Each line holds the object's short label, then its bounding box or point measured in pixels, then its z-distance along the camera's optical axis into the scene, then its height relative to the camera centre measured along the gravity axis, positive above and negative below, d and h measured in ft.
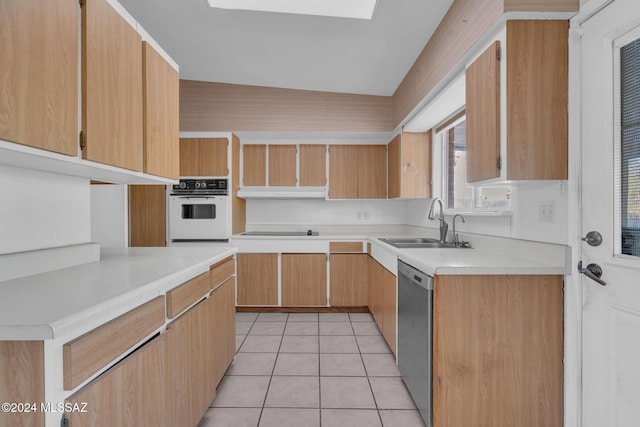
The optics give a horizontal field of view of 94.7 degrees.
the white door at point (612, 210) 4.07 +0.00
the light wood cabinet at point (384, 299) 7.92 -2.79
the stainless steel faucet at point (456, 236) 8.00 -0.73
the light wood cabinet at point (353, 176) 13.17 +1.52
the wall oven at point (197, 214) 11.68 -0.15
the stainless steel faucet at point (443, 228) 8.61 -0.53
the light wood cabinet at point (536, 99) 4.98 +1.87
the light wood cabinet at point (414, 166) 11.11 +1.69
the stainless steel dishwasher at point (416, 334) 5.31 -2.53
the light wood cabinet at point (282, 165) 13.19 +2.02
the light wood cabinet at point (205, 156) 11.88 +2.19
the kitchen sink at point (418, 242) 8.42 -1.04
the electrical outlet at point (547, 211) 5.30 -0.02
